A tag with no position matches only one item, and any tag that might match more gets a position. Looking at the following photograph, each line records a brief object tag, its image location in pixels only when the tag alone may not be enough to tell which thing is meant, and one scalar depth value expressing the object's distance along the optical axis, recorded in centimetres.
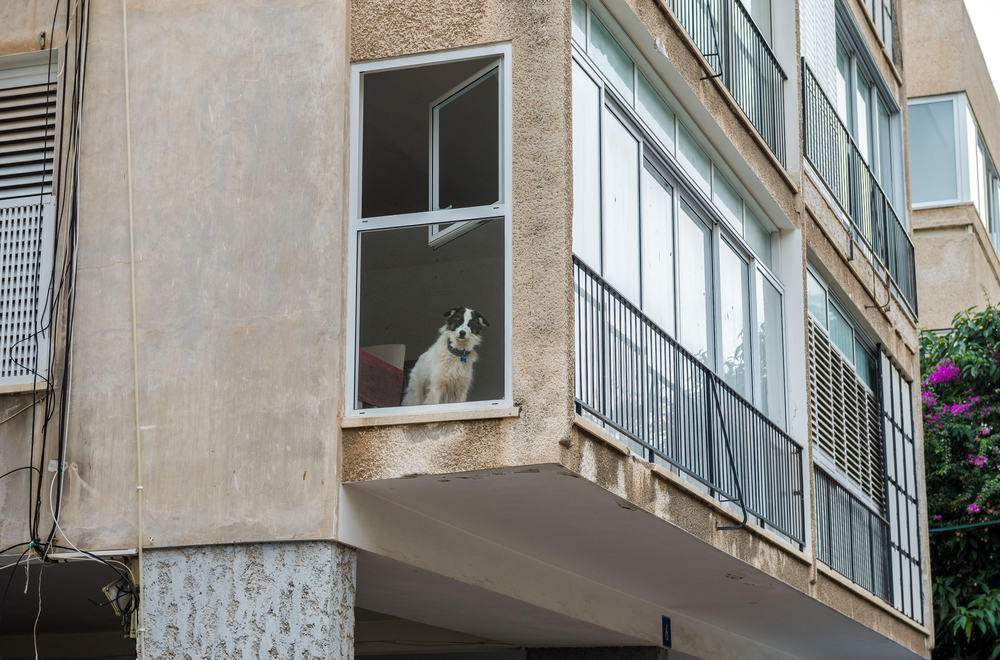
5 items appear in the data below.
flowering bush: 3625
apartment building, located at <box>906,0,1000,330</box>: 4384
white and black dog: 1634
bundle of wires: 1678
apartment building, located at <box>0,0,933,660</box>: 1606
